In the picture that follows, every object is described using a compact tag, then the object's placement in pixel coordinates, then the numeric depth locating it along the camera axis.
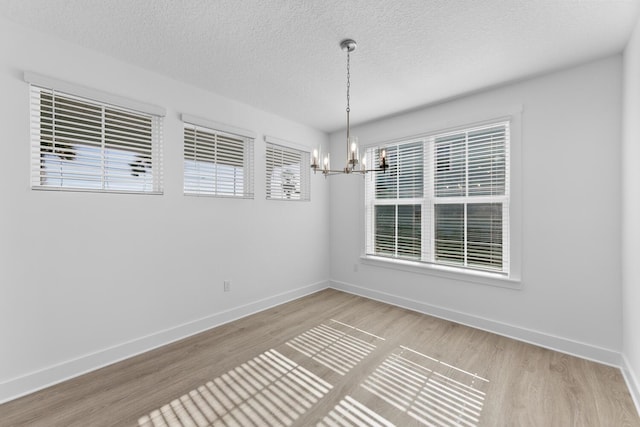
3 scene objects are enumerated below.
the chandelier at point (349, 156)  2.01
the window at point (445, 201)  2.98
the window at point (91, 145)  2.07
